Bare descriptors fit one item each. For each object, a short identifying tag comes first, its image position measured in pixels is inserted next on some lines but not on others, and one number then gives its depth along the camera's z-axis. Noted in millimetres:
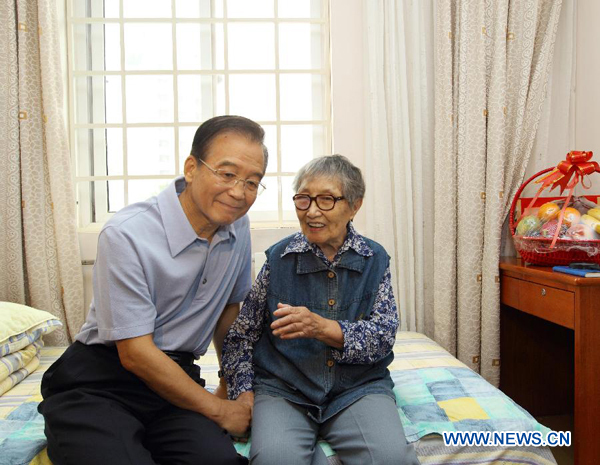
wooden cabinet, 1710
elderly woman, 1292
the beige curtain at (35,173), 2232
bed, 1326
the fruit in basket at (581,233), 1857
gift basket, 1877
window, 2605
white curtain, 2367
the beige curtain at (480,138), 2289
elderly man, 1147
